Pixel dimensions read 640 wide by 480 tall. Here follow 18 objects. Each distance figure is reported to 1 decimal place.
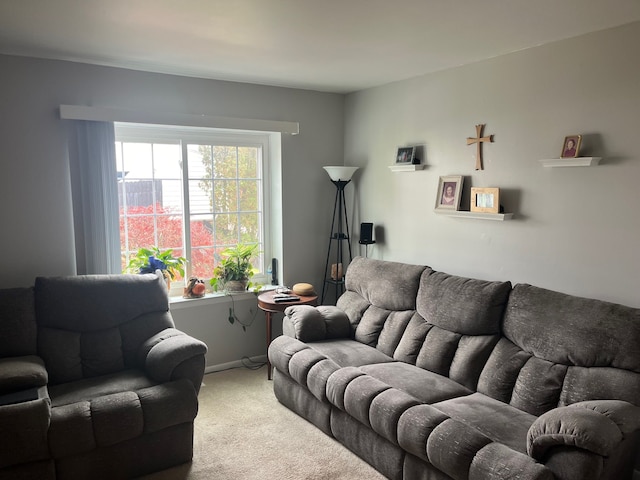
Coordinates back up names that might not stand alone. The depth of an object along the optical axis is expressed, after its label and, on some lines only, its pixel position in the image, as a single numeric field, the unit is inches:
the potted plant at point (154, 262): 149.5
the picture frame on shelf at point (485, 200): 129.0
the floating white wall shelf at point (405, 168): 152.6
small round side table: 153.9
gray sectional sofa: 81.6
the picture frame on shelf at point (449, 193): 140.0
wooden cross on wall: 134.7
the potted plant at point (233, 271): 167.0
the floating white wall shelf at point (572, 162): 108.0
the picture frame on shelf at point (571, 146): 111.7
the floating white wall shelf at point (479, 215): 126.9
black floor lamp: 179.3
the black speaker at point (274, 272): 180.9
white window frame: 154.2
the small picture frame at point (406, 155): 154.3
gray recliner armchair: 95.7
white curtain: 137.1
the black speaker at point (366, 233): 169.6
